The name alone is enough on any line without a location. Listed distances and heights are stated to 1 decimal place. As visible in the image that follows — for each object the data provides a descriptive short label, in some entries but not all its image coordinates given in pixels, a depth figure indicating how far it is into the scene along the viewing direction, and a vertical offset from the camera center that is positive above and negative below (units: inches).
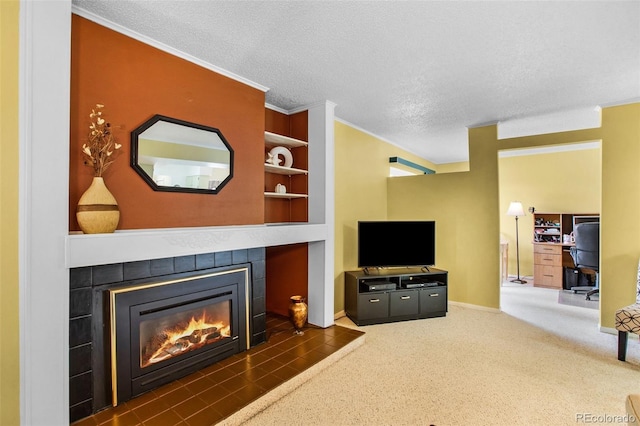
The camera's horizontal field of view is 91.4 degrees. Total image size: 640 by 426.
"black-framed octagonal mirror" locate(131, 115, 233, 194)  85.7 +17.0
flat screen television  155.6 -15.8
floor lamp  228.1 +1.2
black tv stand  145.9 -39.9
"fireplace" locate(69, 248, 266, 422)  72.1 -28.3
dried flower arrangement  73.8 +16.3
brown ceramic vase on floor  123.3 -40.0
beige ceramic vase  70.0 +0.6
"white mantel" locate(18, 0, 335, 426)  60.3 -2.6
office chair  173.5 -18.6
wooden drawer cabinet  214.7 -36.9
